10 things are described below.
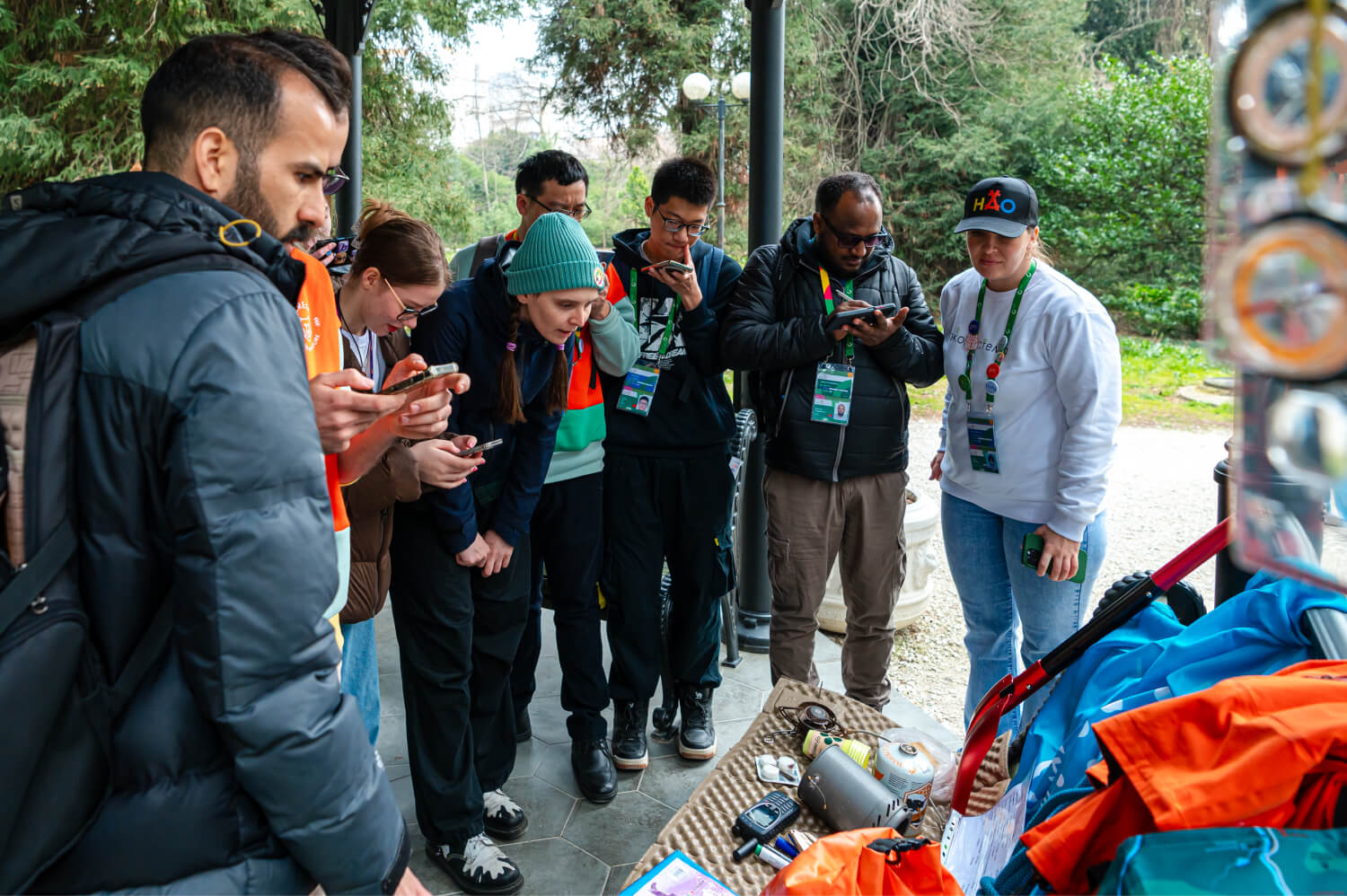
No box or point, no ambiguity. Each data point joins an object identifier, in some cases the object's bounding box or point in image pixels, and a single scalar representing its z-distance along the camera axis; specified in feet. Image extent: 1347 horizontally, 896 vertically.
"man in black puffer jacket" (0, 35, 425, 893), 3.24
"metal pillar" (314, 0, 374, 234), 15.02
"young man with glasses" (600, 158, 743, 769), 9.16
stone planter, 13.02
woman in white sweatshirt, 7.89
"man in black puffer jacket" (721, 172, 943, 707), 8.96
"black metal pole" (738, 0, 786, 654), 11.50
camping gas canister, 6.32
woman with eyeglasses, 6.77
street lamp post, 38.55
